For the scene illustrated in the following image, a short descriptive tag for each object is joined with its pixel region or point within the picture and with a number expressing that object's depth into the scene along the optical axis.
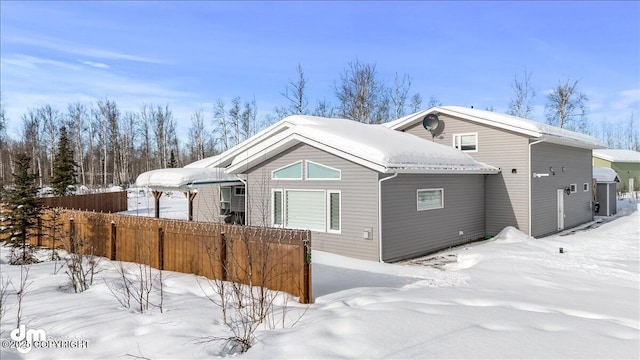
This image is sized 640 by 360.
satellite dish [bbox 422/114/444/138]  16.67
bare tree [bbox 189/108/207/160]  42.30
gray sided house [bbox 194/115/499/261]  10.62
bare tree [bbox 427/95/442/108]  41.41
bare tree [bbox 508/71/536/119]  37.97
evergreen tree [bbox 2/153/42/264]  11.08
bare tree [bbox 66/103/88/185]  47.64
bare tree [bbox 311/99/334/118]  39.91
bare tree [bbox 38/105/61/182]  48.66
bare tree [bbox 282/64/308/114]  34.16
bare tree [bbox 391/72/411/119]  37.66
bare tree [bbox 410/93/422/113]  40.53
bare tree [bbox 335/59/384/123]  35.09
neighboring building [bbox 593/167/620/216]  22.66
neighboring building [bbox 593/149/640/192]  38.03
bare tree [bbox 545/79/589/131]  37.06
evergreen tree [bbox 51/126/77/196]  29.04
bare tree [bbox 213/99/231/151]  46.24
